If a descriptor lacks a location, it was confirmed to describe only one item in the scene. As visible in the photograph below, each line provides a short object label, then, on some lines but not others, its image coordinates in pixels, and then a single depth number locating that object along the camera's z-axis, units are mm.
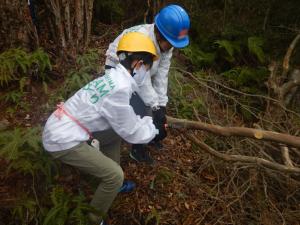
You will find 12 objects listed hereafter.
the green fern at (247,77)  4505
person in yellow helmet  2002
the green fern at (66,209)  2274
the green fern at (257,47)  4500
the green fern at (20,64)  3376
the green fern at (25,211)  2332
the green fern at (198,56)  4688
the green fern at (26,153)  2443
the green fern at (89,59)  3829
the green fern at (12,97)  3349
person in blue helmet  2398
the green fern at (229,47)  4635
